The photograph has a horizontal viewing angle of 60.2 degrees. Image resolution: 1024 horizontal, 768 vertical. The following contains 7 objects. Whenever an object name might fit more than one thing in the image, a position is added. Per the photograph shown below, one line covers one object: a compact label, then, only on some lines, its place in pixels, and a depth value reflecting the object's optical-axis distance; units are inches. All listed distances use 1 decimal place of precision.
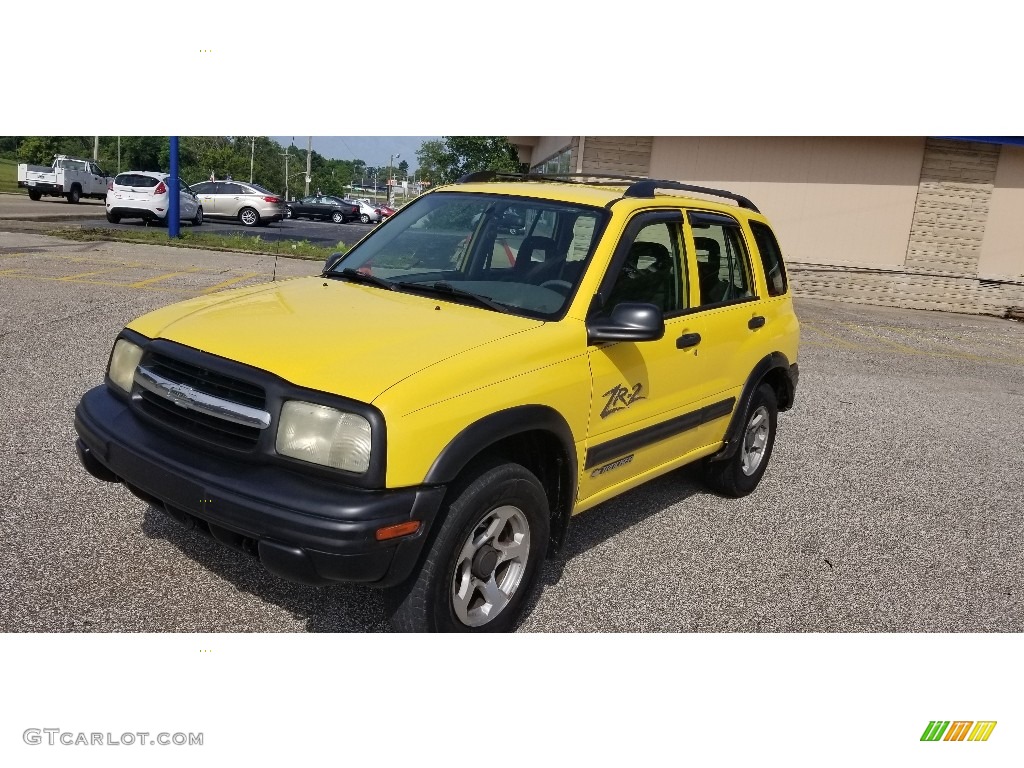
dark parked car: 1638.8
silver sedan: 1187.3
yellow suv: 119.3
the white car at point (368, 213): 1733.5
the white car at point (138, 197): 921.5
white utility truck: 1257.4
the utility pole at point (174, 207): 721.6
